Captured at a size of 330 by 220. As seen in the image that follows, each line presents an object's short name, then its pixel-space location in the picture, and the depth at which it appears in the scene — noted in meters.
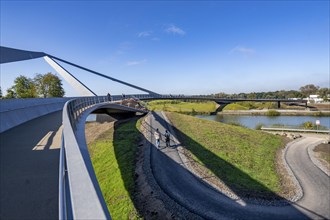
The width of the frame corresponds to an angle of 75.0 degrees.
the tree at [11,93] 52.48
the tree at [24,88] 51.66
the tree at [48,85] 59.91
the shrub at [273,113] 75.44
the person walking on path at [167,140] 20.50
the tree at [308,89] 159.27
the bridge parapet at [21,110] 11.61
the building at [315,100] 109.01
